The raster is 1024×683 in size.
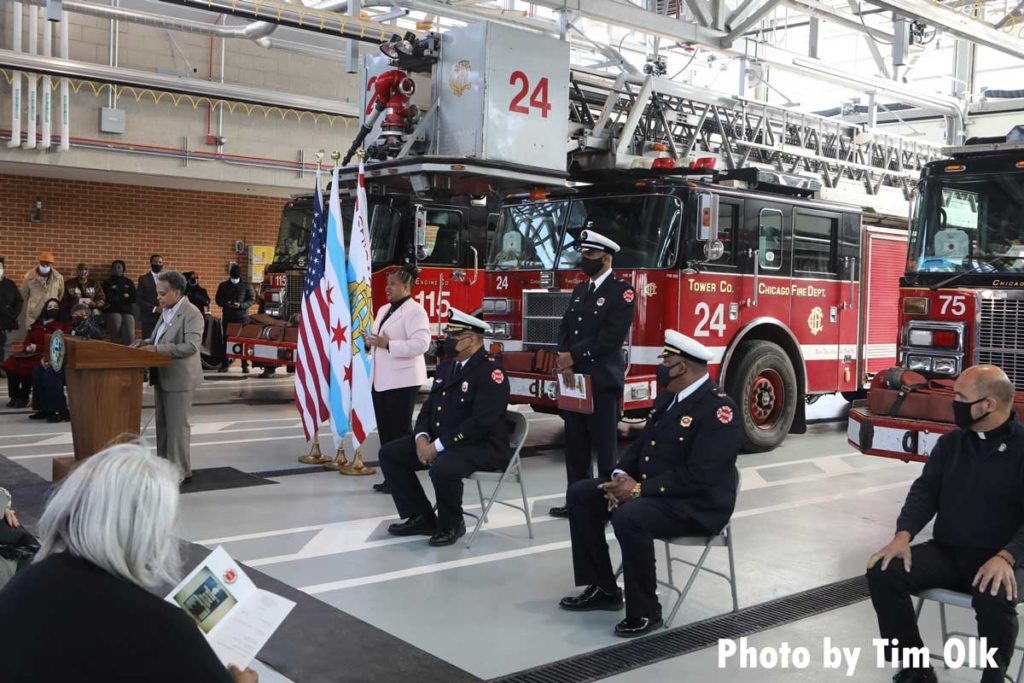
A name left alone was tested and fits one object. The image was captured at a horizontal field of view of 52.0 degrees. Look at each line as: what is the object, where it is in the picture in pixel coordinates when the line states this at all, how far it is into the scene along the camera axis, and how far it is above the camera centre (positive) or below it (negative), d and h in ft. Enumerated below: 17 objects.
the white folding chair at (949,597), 12.46 -3.65
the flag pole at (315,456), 28.50 -4.77
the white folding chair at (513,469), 19.76 -3.50
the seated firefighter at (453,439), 19.76 -2.94
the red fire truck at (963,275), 21.57 +0.44
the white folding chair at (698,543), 15.39 -3.77
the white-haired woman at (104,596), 6.32 -1.96
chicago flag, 26.09 -1.08
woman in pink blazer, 24.44 -1.68
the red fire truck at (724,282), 28.66 +0.22
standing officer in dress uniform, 21.50 -1.42
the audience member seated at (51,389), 35.47 -3.81
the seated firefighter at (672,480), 15.11 -2.81
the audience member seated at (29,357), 38.55 -3.00
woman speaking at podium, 24.56 -2.10
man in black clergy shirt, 12.91 -2.78
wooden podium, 22.84 -2.46
